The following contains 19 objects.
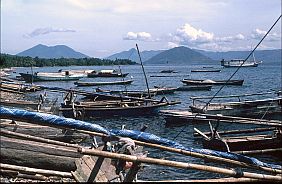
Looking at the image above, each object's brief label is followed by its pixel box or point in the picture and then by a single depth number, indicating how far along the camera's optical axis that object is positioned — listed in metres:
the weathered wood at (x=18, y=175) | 8.97
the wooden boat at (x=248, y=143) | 18.06
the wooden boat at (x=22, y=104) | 27.07
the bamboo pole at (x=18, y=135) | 7.25
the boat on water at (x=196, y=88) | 63.59
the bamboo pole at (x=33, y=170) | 8.91
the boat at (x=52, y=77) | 87.64
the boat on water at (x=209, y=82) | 70.00
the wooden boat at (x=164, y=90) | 55.36
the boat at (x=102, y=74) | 108.69
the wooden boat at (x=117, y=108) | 30.99
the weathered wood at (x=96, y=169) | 6.37
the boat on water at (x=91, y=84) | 74.94
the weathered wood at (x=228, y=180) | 7.42
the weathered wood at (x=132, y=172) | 6.07
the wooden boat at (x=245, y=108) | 30.32
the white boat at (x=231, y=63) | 186.44
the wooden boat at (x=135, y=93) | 41.29
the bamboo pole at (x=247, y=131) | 21.14
